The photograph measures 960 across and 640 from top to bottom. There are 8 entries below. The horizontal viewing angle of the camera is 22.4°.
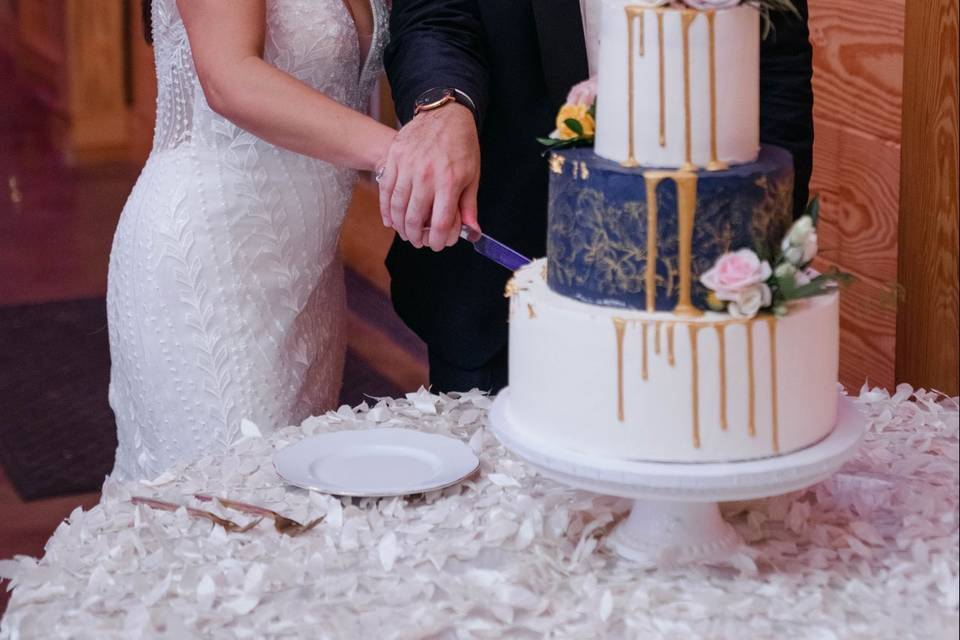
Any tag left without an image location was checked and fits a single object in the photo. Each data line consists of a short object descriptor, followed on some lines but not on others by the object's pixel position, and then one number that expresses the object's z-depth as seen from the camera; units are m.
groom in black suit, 2.65
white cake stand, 2.04
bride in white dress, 2.94
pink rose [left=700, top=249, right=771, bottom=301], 2.04
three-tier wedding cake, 2.05
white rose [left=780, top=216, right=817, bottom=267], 2.06
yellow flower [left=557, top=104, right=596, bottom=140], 2.17
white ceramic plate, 2.32
